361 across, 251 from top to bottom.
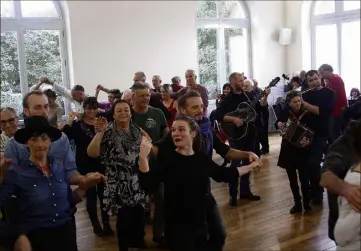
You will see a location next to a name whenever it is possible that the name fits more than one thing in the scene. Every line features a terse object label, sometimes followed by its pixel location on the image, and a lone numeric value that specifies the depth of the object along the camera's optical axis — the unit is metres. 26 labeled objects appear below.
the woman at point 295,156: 4.91
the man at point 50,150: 2.60
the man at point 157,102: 5.30
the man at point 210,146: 3.02
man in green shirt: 4.00
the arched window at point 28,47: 8.56
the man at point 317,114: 4.96
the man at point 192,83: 6.18
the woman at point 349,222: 1.79
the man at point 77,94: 6.14
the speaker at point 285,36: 11.27
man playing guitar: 5.30
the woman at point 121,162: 3.53
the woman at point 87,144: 4.46
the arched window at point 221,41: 10.74
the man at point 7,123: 3.67
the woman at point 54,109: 5.53
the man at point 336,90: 6.48
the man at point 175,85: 7.08
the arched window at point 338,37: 10.70
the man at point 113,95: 5.53
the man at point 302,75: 8.46
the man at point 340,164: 1.87
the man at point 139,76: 7.00
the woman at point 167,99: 5.79
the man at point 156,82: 7.50
